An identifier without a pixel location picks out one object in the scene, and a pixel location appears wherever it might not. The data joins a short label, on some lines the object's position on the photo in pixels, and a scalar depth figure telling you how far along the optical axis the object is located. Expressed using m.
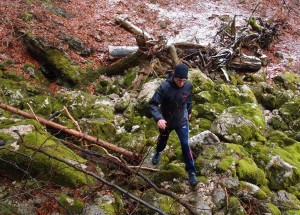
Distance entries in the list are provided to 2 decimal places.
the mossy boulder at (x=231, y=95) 9.09
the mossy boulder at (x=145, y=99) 8.27
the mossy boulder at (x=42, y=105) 7.45
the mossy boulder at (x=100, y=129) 6.81
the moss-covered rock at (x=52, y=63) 9.61
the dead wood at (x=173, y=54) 9.95
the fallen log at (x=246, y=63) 11.95
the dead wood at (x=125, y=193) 3.49
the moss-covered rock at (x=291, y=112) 8.72
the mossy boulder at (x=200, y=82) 9.35
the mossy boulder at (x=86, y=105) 7.95
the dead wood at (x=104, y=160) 5.45
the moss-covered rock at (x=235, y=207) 4.69
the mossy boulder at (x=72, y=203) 4.36
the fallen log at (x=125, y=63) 10.09
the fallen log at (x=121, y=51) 10.94
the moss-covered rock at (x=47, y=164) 4.68
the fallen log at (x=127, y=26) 11.67
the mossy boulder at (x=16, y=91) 7.54
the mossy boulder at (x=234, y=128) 6.81
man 5.00
